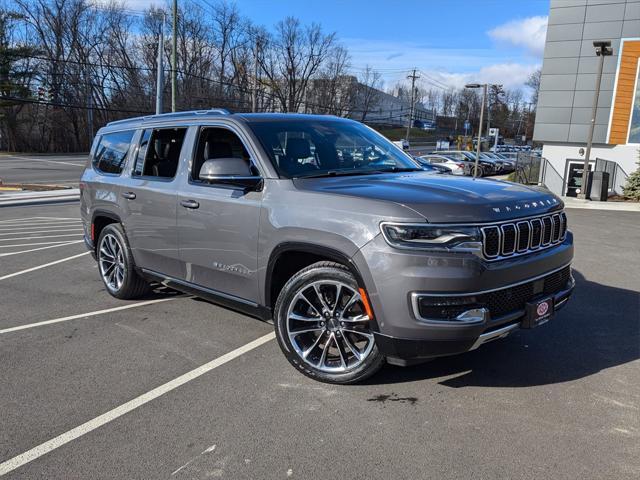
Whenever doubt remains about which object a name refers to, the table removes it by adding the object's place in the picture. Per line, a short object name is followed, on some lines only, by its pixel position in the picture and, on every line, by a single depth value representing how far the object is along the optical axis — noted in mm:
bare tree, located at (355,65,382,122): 104750
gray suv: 3105
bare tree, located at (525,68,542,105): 104400
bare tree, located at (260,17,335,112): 81438
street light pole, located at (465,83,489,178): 28262
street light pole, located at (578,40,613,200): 18547
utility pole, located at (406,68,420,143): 85750
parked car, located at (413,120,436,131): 133000
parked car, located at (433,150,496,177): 32866
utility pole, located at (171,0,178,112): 23938
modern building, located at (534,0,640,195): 22047
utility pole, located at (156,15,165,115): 23516
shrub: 19114
